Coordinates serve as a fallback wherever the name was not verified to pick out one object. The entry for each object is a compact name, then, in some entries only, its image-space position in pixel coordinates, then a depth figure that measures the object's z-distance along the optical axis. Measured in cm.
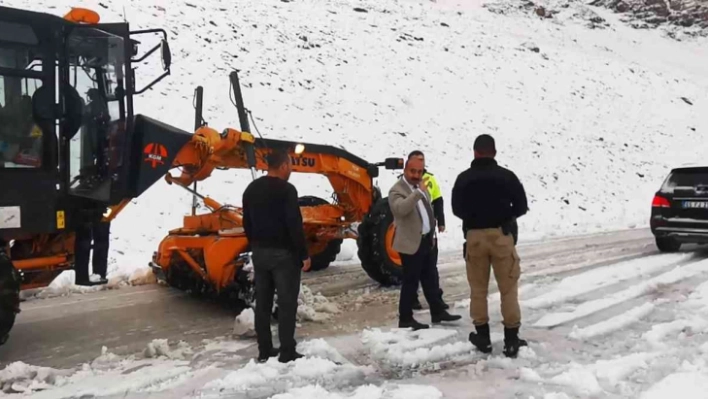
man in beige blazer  662
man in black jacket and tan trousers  573
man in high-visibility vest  789
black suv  1070
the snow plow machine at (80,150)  581
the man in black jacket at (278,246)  561
